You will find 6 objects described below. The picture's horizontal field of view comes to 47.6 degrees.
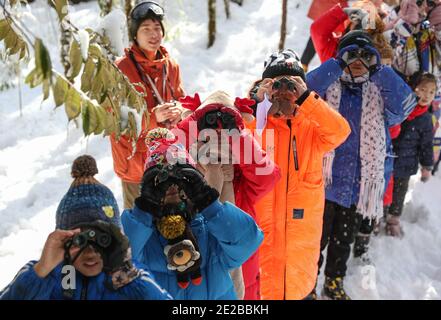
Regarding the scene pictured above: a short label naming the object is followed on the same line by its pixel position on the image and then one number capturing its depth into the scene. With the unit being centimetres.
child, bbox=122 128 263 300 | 213
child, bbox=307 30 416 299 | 333
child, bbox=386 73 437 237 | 414
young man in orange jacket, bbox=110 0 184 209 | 364
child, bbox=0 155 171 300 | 172
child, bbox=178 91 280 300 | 254
